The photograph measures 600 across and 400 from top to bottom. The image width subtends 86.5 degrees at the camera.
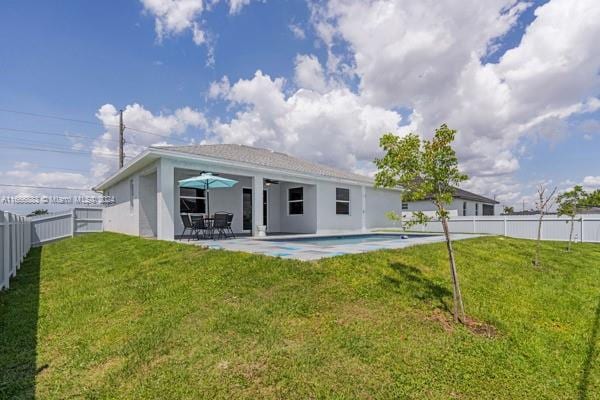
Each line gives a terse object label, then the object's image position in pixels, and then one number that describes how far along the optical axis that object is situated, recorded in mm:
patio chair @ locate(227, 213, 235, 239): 12159
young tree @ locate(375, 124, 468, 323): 4797
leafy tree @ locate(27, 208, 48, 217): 27098
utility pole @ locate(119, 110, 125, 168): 27312
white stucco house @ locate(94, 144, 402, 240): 11734
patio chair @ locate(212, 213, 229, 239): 11812
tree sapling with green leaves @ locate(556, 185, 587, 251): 12531
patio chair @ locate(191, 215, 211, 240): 11477
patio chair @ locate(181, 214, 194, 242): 12169
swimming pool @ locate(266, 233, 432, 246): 13301
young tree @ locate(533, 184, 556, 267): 9453
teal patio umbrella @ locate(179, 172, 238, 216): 11284
